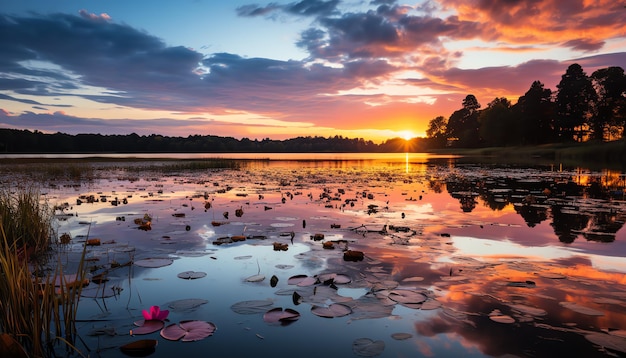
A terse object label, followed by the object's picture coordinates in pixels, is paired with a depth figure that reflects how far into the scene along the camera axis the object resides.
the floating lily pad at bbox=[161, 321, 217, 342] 3.53
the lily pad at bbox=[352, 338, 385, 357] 3.29
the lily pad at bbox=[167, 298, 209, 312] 4.24
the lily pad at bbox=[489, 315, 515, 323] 3.84
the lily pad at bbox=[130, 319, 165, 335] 3.66
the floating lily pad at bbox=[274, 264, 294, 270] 5.77
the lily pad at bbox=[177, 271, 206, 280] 5.34
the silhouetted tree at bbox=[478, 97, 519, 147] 82.38
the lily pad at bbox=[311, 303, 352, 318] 4.04
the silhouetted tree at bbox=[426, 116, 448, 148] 148.48
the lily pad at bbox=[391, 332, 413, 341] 3.54
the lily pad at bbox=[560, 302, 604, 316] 4.00
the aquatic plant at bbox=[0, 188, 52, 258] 6.88
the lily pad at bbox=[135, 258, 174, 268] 5.93
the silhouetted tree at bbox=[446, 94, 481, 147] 111.81
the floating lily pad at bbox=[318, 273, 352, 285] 5.05
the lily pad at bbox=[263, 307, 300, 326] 3.93
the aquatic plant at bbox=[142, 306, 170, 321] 3.79
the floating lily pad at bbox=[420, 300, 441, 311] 4.19
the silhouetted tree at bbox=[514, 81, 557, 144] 78.25
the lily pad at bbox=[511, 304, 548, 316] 4.02
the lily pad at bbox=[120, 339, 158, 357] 3.33
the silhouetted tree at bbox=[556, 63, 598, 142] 70.31
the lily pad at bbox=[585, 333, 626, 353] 3.28
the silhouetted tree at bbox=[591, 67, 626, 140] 65.50
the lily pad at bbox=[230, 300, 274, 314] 4.17
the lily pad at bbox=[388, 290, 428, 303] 4.36
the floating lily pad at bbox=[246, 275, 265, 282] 5.18
